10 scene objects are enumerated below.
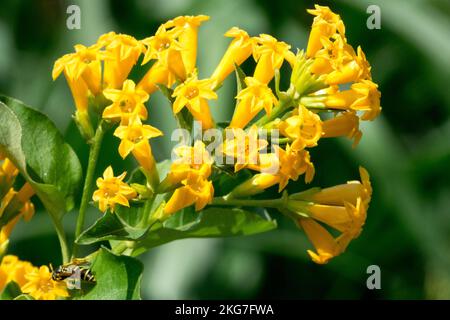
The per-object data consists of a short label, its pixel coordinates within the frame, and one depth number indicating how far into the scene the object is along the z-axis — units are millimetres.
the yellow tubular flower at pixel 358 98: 367
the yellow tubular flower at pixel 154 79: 375
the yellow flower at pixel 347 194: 382
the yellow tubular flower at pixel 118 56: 368
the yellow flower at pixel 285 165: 353
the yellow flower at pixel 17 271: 379
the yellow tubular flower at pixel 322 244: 385
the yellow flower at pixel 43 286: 359
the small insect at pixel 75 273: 356
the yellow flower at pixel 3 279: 375
